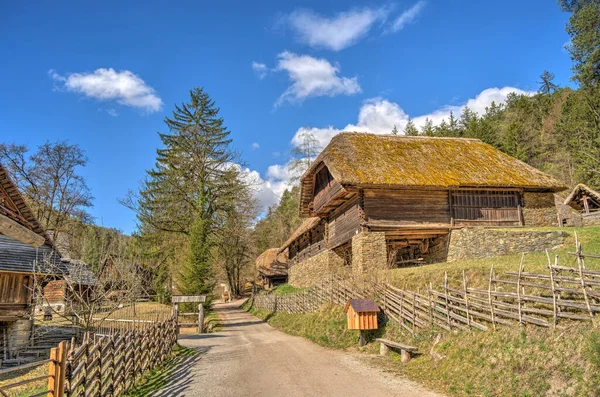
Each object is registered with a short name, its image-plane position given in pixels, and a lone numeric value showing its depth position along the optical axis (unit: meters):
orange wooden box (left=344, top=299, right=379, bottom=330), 11.94
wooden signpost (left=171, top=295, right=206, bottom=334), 20.42
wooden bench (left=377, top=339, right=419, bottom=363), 9.95
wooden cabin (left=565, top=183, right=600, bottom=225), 27.22
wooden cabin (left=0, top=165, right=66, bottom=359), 17.38
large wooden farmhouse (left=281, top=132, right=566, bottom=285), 19.66
